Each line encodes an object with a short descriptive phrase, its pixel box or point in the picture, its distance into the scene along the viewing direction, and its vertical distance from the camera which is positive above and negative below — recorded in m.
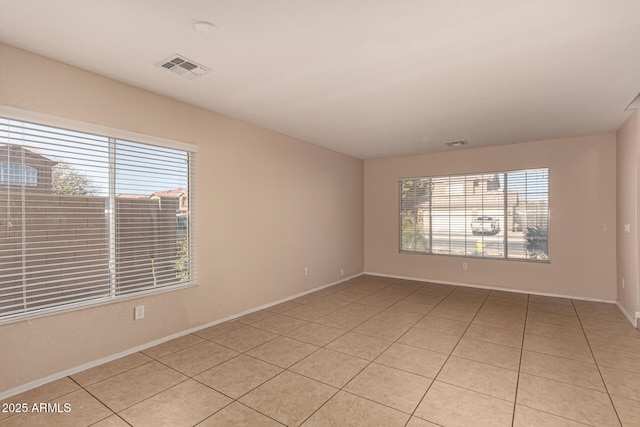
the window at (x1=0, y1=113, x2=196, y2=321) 2.37 -0.02
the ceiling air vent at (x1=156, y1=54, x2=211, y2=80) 2.52 +1.26
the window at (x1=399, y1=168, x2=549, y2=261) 5.21 +0.00
